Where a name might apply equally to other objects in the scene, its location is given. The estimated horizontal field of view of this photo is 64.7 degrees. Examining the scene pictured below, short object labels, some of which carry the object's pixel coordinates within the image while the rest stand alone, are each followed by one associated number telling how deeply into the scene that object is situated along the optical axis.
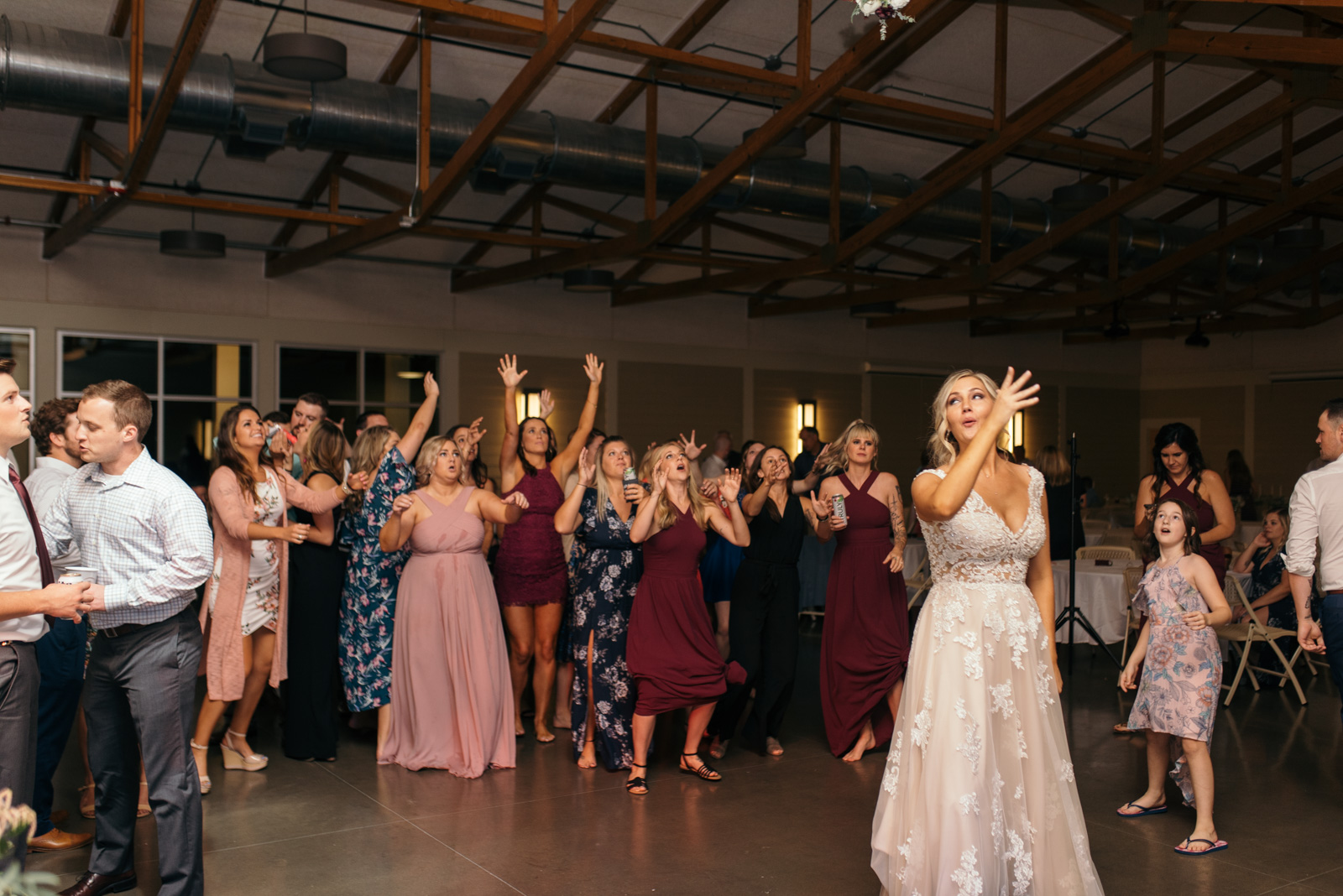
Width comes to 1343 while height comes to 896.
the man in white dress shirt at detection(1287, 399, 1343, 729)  3.93
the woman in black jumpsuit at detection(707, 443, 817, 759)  5.14
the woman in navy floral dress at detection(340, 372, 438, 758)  5.04
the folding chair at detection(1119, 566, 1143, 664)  7.05
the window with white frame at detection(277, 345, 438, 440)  11.59
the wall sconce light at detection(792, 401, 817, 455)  14.85
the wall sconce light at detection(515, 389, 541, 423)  12.23
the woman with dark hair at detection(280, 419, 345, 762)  4.95
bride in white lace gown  2.92
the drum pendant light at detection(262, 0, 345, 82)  5.79
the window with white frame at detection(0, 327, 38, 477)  10.07
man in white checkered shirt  3.11
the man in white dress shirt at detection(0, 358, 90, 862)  2.78
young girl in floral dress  3.95
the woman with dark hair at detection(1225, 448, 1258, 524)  10.98
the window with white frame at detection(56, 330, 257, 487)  10.50
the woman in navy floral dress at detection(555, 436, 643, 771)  4.85
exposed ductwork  6.66
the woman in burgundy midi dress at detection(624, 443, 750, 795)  4.65
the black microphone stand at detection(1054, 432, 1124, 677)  7.11
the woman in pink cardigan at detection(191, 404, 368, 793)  4.46
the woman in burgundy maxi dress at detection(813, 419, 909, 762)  5.13
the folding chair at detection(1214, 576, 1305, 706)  6.20
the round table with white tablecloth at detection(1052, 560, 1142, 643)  7.31
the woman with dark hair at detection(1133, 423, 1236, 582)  5.41
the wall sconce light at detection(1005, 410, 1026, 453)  16.37
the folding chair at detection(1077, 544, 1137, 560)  8.19
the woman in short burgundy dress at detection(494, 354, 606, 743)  5.32
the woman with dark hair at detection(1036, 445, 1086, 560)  7.48
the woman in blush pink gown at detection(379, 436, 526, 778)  4.84
